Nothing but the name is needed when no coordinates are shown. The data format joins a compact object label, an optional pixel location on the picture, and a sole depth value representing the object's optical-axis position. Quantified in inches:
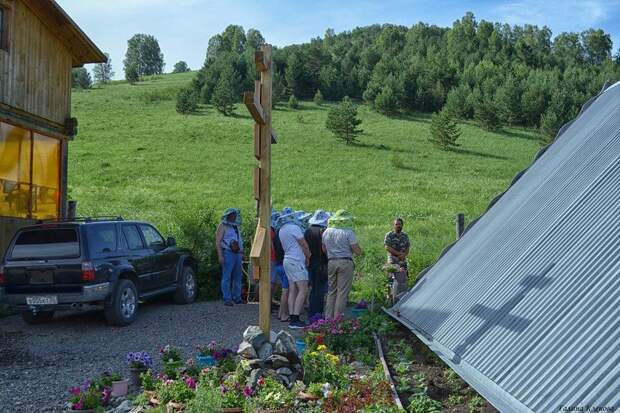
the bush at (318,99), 3077.3
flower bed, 212.1
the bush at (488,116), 2605.8
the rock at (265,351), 256.5
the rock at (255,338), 259.9
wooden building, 532.1
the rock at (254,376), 234.8
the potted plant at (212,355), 280.2
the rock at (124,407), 237.9
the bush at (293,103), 2871.6
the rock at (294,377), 250.5
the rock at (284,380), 246.4
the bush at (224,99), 2527.1
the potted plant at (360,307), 433.4
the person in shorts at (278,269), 443.2
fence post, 547.6
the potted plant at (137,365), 277.3
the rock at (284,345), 256.4
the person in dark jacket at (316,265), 431.8
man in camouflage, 488.4
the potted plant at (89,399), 240.4
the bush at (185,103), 2561.5
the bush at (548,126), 2328.5
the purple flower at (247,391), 221.7
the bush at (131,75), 4001.5
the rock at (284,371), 250.8
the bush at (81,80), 3582.7
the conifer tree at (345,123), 2028.8
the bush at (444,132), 2054.6
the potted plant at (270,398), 213.3
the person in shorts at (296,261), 405.7
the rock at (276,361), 252.2
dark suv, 404.8
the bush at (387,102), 2837.1
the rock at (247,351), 258.1
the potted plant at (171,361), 263.3
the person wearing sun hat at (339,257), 385.4
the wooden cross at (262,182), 264.2
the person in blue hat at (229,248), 497.0
